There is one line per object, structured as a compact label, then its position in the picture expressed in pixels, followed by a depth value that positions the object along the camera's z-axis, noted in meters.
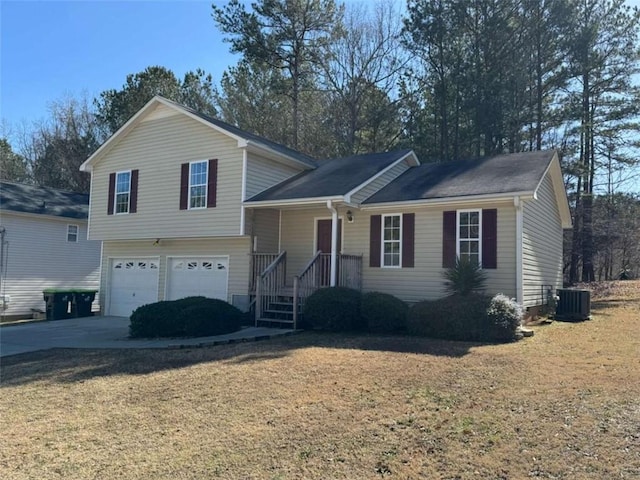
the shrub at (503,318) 10.53
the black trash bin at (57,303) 17.58
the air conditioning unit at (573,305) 14.49
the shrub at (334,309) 12.21
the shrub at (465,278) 11.97
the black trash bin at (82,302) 18.12
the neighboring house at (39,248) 19.97
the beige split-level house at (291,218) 13.02
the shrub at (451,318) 10.70
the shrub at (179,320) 12.08
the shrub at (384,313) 12.05
